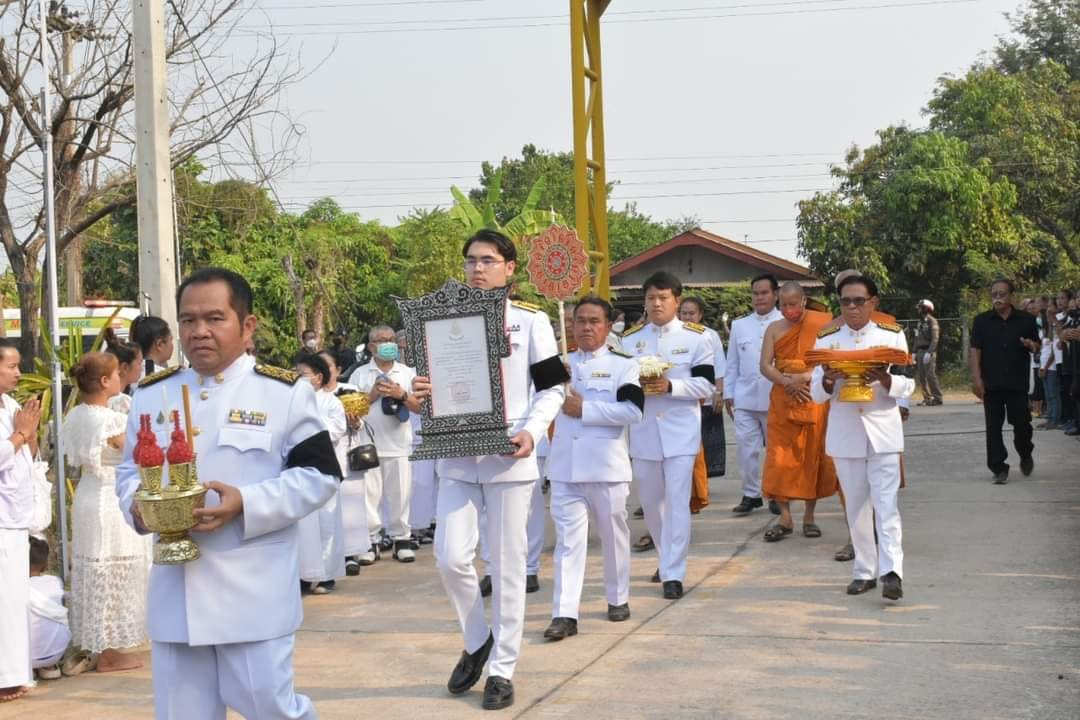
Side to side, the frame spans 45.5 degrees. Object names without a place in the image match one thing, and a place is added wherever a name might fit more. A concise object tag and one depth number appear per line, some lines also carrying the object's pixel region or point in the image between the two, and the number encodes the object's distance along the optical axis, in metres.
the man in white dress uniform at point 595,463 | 7.21
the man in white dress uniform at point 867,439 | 7.89
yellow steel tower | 12.95
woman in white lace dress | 6.95
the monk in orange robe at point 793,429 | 10.15
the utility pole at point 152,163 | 8.20
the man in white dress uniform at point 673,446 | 8.27
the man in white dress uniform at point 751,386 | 11.66
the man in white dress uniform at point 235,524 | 3.89
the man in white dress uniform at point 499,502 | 5.92
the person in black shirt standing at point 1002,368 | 12.71
